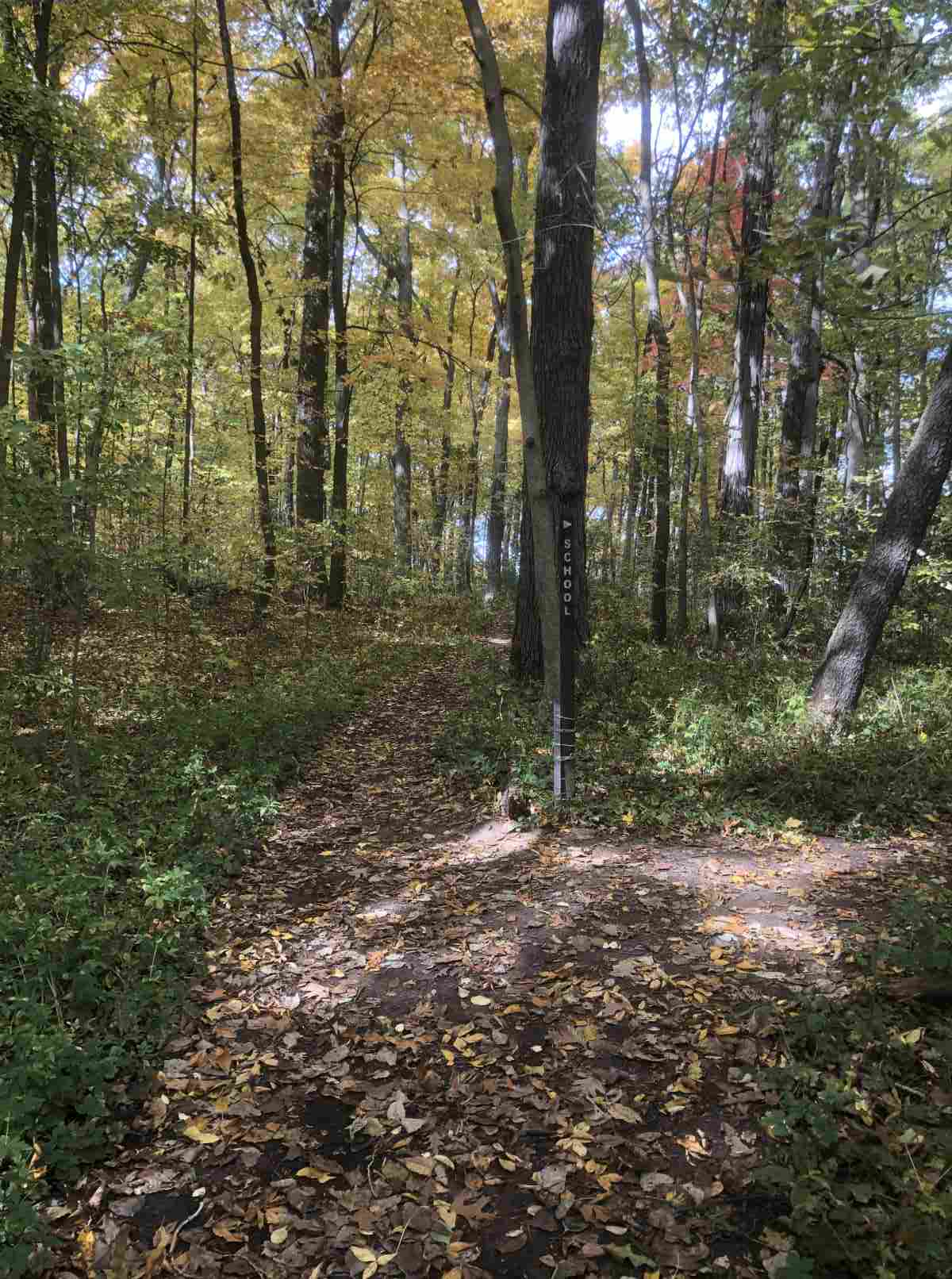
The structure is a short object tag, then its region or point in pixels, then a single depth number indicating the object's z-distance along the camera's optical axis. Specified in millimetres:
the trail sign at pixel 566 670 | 5680
